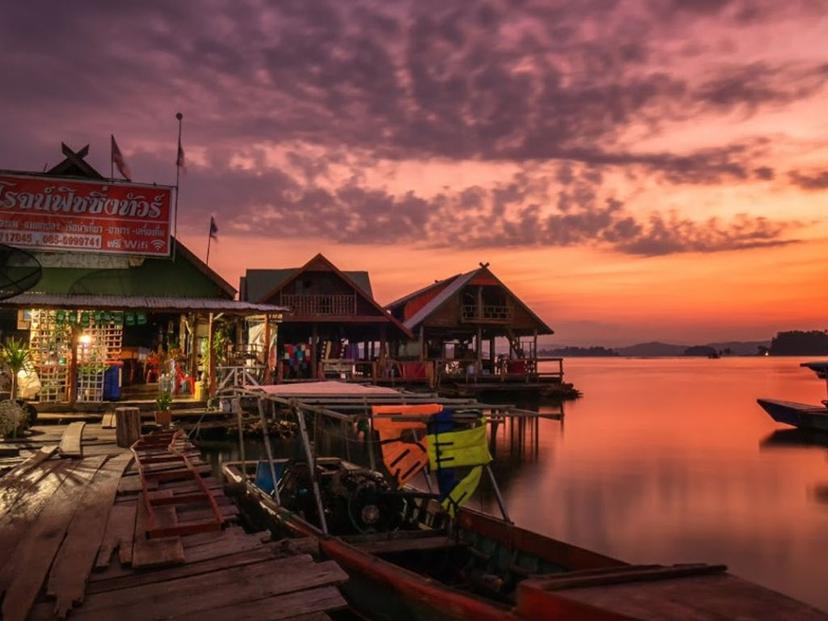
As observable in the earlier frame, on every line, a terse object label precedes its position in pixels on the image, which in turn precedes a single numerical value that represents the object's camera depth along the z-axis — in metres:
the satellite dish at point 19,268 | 22.80
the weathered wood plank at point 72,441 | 13.44
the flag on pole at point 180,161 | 27.44
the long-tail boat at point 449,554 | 4.54
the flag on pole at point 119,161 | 24.10
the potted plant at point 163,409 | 19.60
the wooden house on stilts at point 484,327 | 41.72
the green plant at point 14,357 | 17.22
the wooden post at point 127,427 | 15.01
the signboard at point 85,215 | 23.30
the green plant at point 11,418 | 15.26
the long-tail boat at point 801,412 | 30.57
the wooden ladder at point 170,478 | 7.91
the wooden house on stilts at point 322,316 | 36.22
